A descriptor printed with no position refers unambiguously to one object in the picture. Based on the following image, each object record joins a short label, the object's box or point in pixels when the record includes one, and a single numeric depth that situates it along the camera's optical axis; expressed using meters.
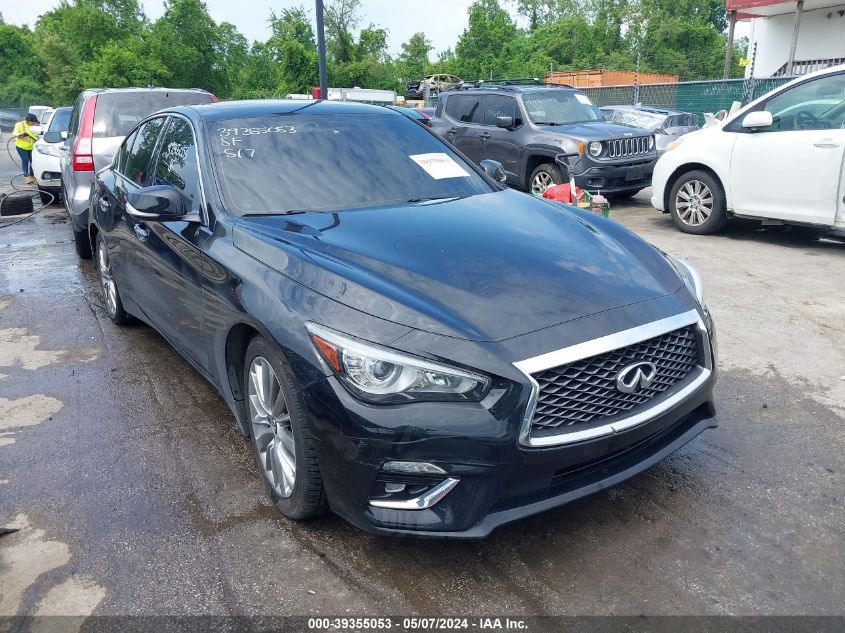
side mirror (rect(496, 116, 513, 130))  11.02
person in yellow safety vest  15.46
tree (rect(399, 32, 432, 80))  69.50
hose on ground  11.50
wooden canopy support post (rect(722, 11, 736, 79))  26.08
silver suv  7.98
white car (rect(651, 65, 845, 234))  7.14
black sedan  2.39
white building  24.19
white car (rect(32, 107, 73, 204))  12.43
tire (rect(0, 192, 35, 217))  11.49
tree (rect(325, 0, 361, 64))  60.41
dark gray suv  10.29
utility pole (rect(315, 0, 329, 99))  16.64
